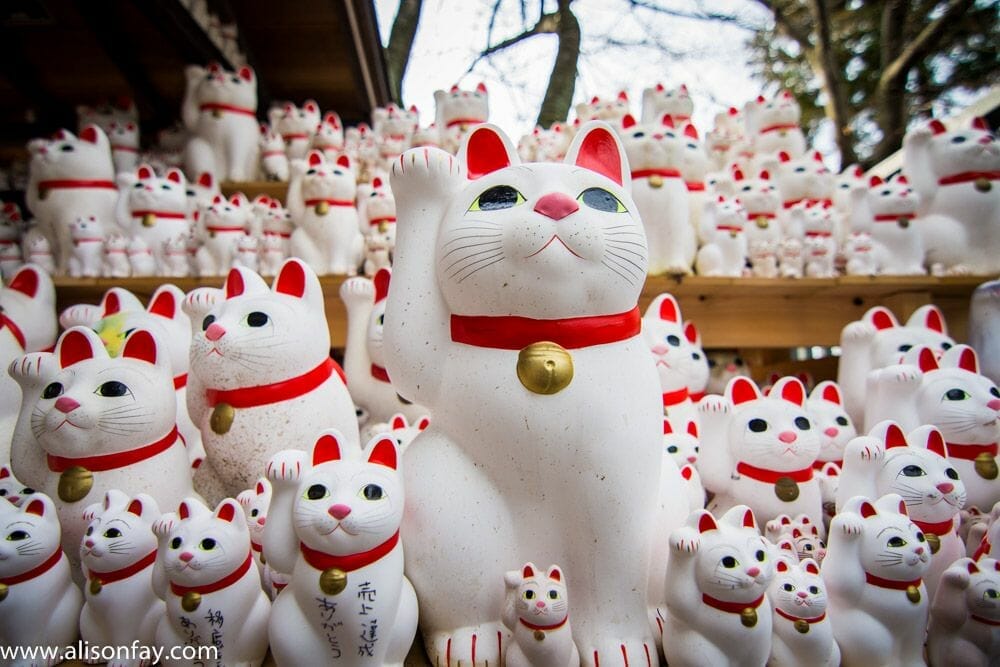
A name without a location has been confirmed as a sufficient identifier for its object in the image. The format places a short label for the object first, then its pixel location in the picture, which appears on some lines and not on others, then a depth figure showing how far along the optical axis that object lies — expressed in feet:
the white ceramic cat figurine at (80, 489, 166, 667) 1.17
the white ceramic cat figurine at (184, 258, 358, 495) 1.43
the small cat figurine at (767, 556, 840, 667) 1.19
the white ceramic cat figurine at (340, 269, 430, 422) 1.91
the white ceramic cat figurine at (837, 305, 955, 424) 1.98
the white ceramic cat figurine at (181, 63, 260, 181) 2.76
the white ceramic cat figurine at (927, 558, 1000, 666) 1.24
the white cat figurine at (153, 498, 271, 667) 1.11
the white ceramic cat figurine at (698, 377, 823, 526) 1.55
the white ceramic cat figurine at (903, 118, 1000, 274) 2.23
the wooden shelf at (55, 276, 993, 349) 2.19
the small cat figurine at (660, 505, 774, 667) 1.14
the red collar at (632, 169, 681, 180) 2.10
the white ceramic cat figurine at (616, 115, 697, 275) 2.09
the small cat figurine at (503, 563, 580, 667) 1.11
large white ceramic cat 1.19
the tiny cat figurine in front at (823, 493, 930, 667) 1.23
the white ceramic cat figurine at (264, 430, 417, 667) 1.07
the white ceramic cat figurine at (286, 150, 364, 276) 2.15
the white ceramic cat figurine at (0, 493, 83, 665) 1.18
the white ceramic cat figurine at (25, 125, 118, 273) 2.19
